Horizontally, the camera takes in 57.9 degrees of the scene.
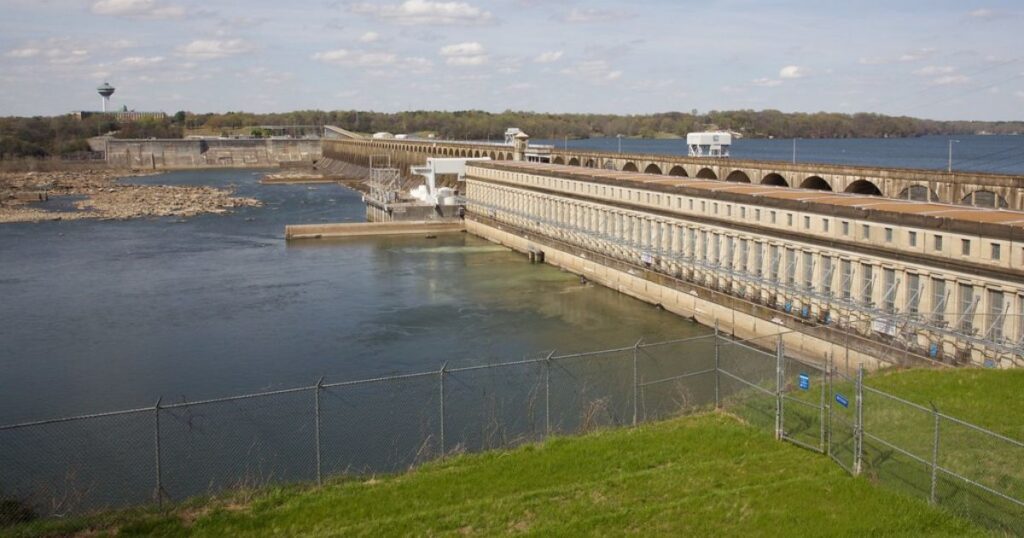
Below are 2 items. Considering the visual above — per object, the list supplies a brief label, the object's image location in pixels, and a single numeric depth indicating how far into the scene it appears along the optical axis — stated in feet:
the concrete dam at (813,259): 81.35
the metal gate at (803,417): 47.19
